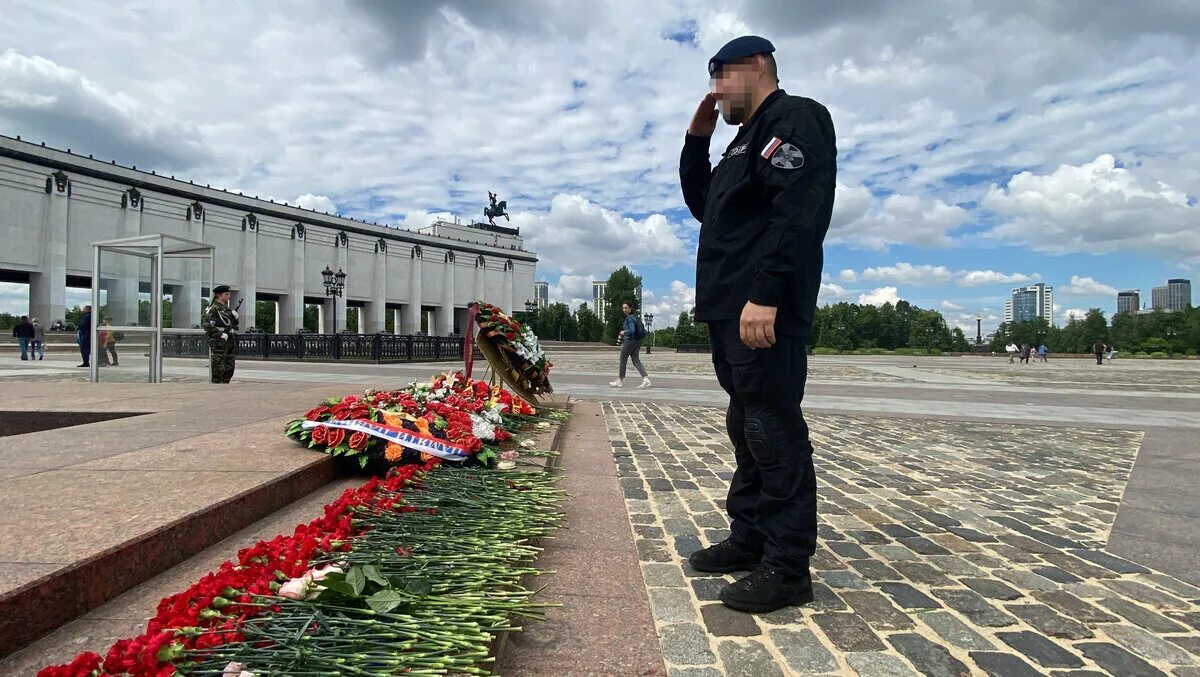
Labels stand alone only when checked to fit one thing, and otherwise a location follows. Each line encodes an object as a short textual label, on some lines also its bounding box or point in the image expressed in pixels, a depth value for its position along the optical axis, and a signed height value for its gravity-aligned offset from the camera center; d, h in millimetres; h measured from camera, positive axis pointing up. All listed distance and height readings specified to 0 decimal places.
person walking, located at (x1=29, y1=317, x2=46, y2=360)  21903 -535
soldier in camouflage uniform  9250 -30
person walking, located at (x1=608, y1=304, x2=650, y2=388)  12500 -39
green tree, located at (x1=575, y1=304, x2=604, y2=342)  96438 +1813
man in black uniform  2047 +193
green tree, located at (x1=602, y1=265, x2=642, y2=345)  91312 +6477
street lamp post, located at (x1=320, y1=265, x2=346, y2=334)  30125 +2502
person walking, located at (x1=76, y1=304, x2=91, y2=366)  16388 -170
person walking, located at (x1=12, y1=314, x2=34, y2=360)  20906 -134
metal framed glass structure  9258 +963
